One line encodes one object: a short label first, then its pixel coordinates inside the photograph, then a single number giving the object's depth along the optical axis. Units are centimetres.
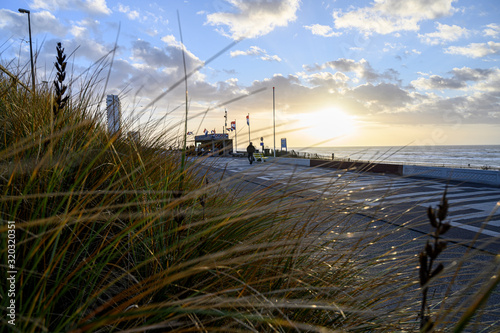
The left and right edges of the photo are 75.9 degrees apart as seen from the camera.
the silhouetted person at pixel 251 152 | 2206
